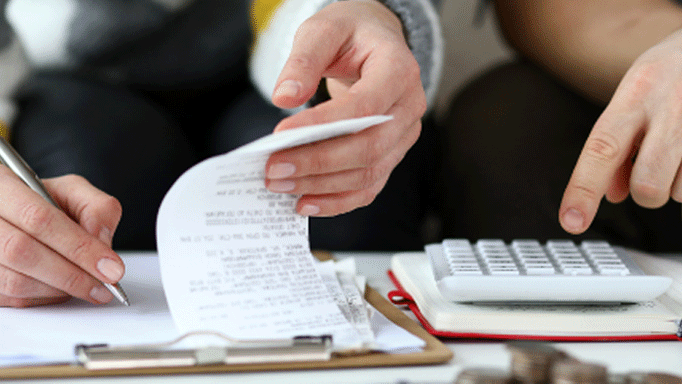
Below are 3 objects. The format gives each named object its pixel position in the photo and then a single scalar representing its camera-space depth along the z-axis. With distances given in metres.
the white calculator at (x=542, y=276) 0.98
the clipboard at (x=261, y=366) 0.91
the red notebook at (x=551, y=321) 0.97
